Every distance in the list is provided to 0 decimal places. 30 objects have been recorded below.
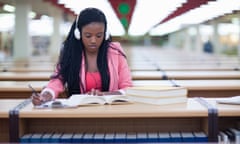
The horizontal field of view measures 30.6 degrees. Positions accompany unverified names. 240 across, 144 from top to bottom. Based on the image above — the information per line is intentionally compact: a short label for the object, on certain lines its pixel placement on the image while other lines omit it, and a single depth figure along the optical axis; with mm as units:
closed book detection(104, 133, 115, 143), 2264
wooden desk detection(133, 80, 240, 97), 3867
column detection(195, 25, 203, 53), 26284
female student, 2664
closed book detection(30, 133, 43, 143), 2303
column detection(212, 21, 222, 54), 22078
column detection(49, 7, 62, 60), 18203
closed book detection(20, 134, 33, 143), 2291
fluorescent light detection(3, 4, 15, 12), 12840
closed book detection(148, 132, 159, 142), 2270
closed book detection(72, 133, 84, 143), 2287
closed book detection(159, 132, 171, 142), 2279
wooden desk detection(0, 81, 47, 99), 3889
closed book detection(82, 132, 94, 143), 2279
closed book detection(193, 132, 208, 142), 2270
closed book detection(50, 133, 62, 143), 2293
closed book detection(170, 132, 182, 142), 2281
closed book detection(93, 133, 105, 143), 2264
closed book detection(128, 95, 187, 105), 2322
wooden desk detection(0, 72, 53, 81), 4867
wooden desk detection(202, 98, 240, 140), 2188
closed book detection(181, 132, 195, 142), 2282
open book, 2299
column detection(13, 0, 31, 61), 13367
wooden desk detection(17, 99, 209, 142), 2312
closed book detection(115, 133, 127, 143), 2268
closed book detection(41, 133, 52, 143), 2293
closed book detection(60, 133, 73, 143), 2287
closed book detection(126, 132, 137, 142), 2270
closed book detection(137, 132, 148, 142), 2270
